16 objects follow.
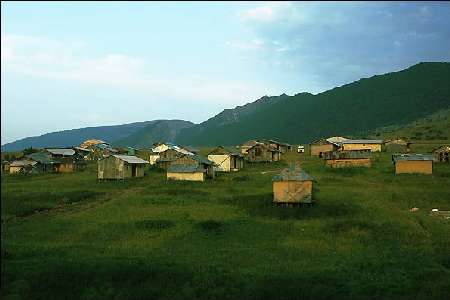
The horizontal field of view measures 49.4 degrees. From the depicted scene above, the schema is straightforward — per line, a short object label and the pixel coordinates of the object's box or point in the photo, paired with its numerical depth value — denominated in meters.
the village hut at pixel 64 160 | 75.25
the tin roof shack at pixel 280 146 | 91.96
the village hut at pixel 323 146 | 84.11
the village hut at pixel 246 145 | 90.75
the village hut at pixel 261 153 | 81.38
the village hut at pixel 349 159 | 64.06
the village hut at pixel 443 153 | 66.06
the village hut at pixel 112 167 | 62.12
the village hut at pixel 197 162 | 60.34
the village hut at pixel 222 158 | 70.50
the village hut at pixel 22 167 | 72.25
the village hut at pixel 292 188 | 42.19
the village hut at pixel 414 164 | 57.19
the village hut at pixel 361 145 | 83.38
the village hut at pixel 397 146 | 80.94
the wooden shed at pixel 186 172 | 58.69
